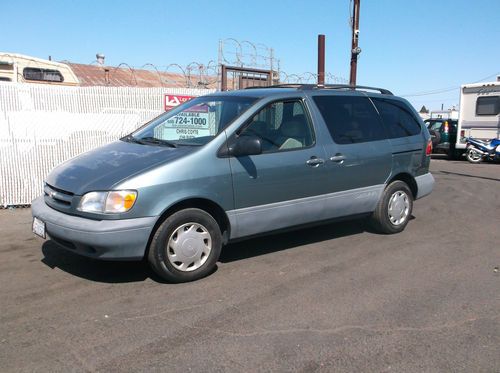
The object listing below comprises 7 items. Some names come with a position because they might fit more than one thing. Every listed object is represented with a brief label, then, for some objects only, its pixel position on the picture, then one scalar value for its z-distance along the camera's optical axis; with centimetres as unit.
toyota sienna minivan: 414
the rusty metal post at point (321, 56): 1106
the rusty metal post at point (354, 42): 1207
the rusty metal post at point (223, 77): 1073
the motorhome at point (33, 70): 1084
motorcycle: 1675
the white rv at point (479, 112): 1675
